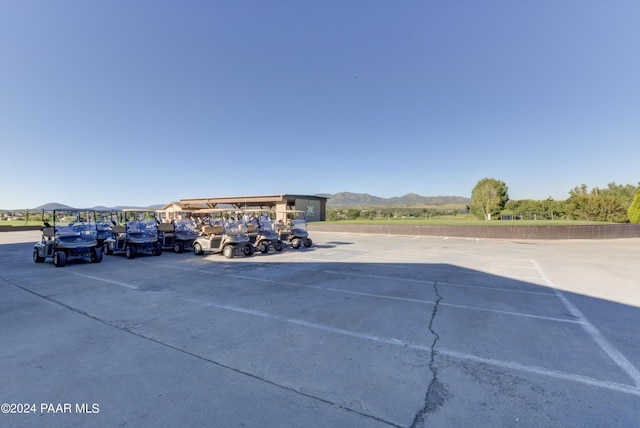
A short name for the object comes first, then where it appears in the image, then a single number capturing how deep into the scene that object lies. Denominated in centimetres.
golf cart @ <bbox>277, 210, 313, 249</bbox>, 1354
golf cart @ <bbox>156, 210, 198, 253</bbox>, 1265
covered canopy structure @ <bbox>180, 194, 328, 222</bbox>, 2608
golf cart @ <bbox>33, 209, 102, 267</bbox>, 933
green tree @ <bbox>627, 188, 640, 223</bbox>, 2497
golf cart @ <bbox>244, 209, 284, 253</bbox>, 1220
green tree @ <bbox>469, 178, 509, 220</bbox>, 5038
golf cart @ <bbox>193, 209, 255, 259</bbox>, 1110
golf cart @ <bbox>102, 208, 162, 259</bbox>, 1108
